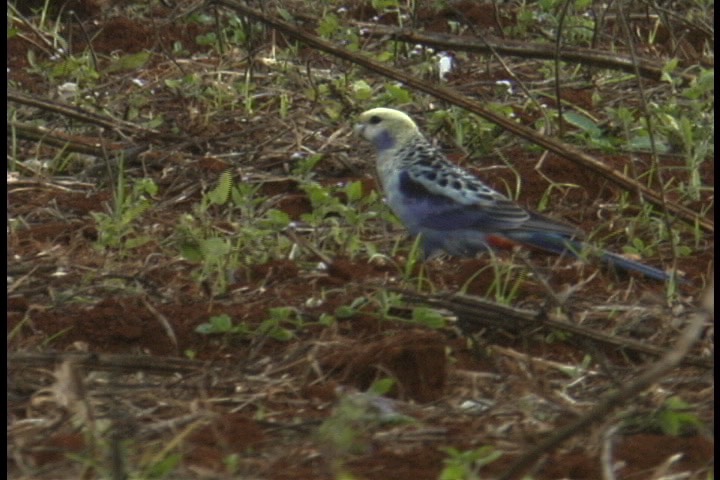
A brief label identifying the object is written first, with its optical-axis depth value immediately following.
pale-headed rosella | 10.59
